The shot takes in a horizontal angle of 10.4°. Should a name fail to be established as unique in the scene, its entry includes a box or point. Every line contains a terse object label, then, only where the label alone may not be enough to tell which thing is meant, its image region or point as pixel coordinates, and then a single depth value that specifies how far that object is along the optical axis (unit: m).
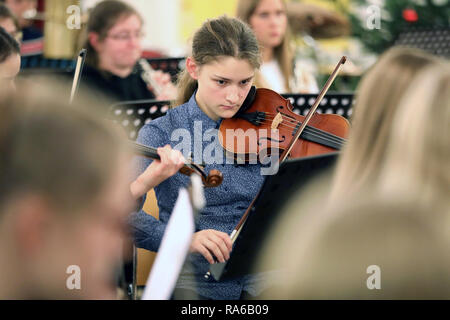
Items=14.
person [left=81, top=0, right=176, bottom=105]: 7.72
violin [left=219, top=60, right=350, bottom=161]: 6.62
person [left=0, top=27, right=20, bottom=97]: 6.65
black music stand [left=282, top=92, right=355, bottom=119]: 6.84
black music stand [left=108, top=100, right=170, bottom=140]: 6.80
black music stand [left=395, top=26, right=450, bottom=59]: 7.96
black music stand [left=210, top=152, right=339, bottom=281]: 6.19
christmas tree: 9.25
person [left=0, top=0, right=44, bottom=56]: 8.46
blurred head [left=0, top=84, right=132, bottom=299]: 4.59
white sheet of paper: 5.75
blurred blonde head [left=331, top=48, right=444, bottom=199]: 5.93
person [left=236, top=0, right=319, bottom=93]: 7.57
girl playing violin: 6.59
